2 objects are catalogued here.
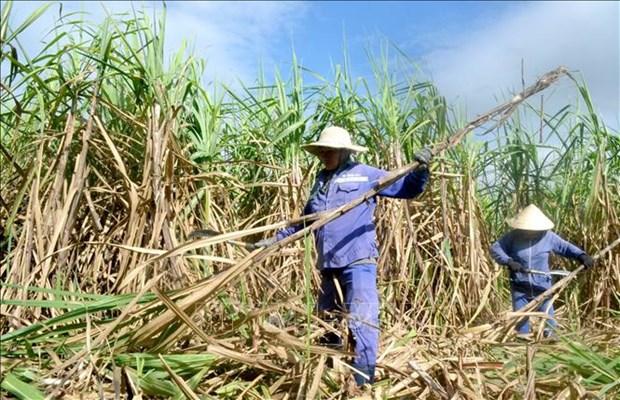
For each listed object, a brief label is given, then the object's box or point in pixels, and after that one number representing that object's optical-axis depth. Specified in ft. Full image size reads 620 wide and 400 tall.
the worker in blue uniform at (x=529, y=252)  16.57
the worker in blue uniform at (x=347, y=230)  11.22
